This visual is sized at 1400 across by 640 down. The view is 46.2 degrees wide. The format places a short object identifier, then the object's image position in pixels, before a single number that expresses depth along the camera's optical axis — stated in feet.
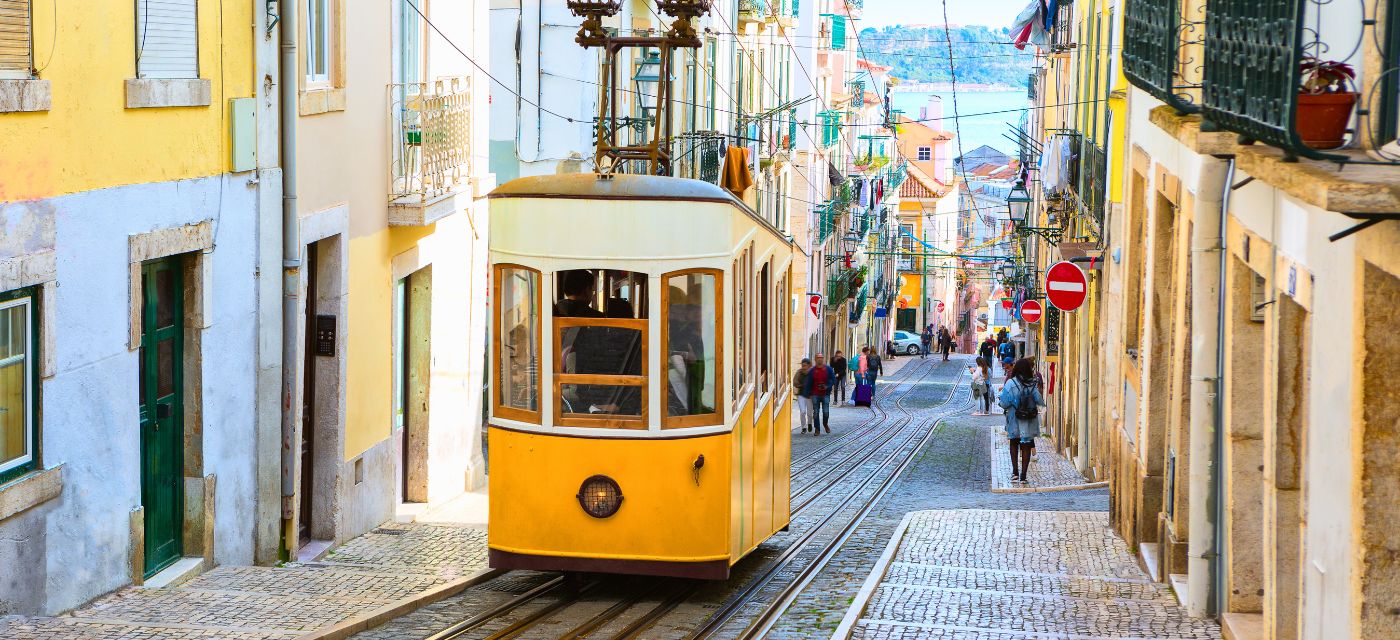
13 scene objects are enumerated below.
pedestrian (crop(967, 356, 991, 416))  107.45
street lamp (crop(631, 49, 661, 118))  73.72
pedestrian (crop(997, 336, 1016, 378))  149.61
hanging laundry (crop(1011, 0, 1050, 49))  91.09
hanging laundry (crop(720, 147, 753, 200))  38.37
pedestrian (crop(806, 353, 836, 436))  85.20
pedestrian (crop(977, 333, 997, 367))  156.56
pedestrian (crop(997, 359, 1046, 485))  61.26
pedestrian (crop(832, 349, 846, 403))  111.14
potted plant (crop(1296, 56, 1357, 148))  18.61
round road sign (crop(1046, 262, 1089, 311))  59.82
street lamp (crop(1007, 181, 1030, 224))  94.89
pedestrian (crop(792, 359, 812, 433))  86.22
